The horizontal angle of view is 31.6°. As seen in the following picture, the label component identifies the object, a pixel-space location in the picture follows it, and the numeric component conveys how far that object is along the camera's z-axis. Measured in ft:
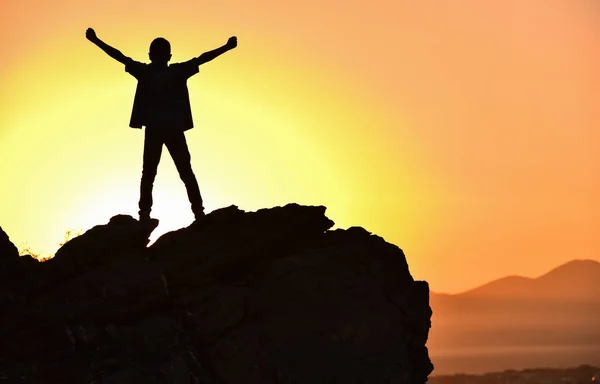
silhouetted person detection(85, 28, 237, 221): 86.63
